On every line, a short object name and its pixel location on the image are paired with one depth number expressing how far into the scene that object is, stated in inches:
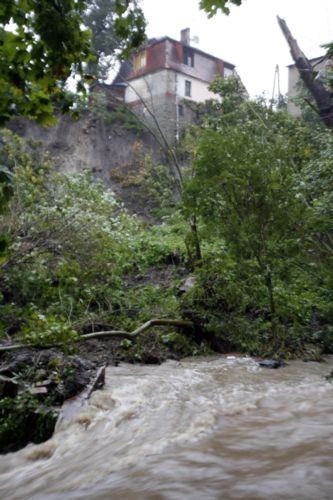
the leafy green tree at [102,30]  1088.2
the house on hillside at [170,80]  1143.6
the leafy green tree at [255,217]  316.5
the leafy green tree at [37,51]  97.3
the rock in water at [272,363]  295.3
